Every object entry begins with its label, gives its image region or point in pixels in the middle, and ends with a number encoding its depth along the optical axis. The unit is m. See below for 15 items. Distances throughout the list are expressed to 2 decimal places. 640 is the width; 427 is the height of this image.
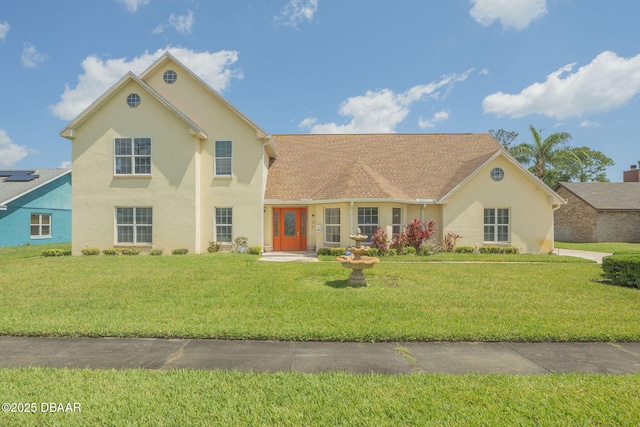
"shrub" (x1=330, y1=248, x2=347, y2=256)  16.02
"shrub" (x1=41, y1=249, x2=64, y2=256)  15.86
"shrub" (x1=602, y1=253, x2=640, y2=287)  9.24
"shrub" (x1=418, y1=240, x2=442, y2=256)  16.47
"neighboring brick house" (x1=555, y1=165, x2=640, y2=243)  27.30
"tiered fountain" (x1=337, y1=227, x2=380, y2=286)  9.02
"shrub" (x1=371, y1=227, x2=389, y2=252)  16.06
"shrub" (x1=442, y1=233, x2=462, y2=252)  17.55
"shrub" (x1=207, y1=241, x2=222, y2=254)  16.92
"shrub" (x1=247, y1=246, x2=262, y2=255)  16.58
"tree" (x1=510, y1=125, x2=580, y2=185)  31.34
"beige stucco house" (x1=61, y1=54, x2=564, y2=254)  16.52
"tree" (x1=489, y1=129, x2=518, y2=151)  52.78
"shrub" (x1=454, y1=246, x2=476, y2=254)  17.28
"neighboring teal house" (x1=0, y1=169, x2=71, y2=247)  21.84
